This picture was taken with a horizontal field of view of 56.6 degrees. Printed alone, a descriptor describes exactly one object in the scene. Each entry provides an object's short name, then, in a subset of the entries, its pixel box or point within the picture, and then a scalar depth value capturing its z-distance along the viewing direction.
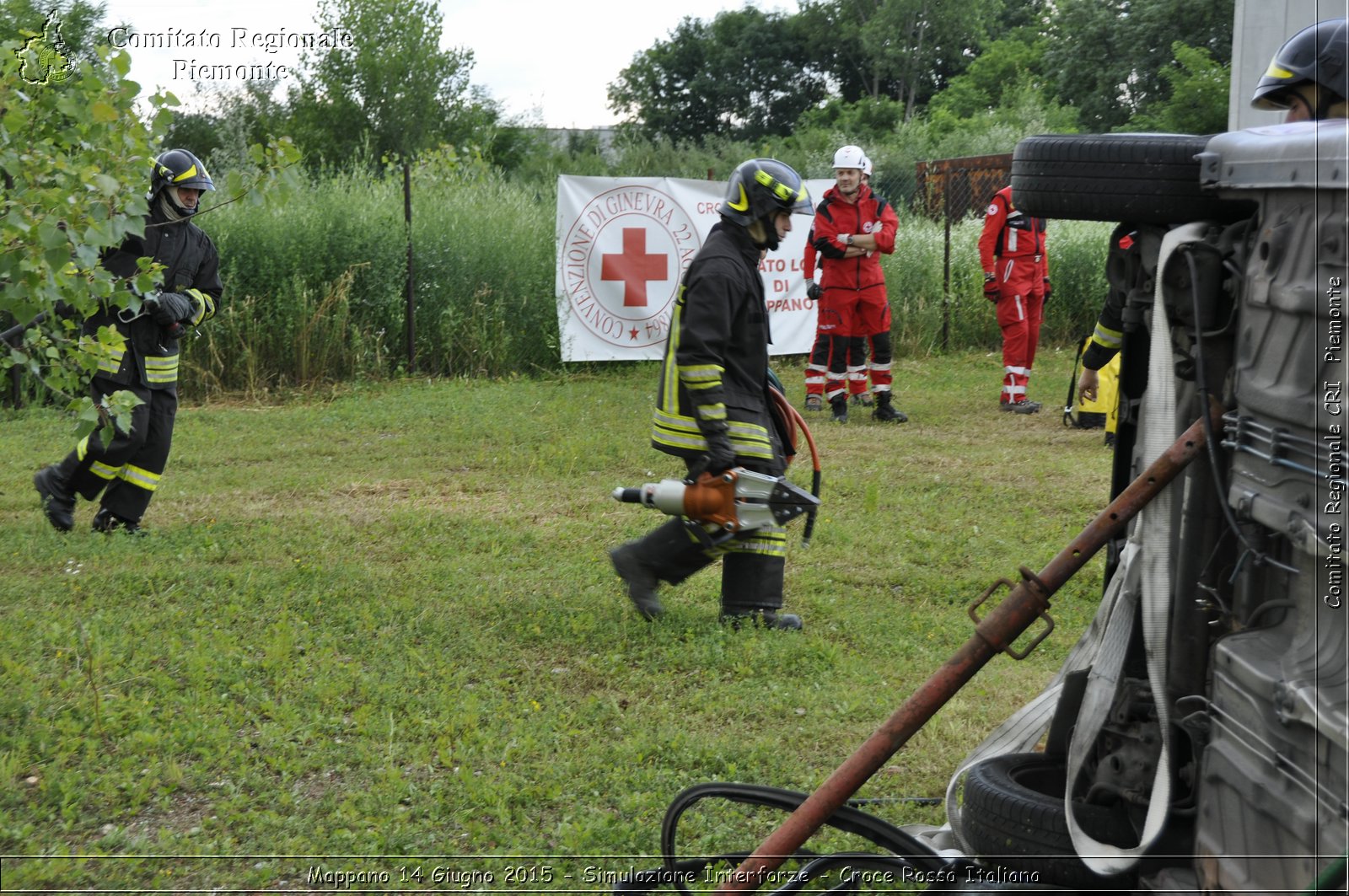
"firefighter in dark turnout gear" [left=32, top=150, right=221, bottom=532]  6.93
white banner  12.87
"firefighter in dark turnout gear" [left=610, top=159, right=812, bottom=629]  5.21
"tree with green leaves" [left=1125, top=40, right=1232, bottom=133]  28.83
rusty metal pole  2.98
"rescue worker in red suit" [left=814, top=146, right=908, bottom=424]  10.96
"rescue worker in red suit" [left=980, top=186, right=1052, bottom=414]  11.28
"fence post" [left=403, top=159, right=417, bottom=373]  12.77
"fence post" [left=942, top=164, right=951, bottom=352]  14.66
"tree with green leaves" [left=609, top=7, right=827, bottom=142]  55.41
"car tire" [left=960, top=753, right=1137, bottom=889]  3.02
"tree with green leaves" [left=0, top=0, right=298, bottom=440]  3.82
